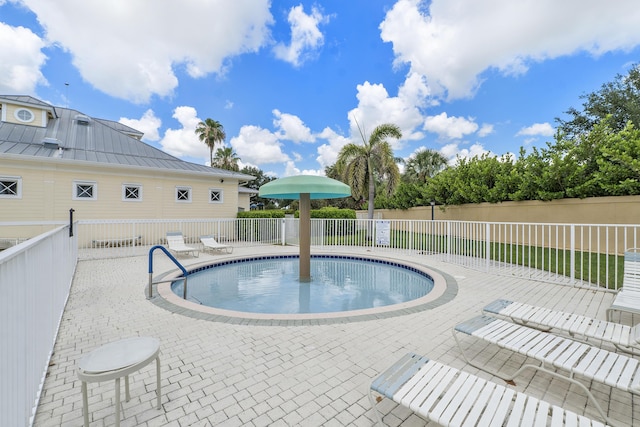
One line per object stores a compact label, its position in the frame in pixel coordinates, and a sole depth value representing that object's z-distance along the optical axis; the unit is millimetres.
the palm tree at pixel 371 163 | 15492
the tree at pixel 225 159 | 31656
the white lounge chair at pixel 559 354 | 2090
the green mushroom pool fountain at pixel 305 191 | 6438
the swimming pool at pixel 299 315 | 4109
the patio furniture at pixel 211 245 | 10672
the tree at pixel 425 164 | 24844
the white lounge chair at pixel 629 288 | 3580
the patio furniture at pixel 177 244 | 9695
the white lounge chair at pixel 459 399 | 1699
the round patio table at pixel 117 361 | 1778
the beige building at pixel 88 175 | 11211
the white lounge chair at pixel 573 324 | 2748
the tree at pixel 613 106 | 16844
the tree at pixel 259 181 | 38156
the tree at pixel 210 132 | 29891
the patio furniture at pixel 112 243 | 11598
